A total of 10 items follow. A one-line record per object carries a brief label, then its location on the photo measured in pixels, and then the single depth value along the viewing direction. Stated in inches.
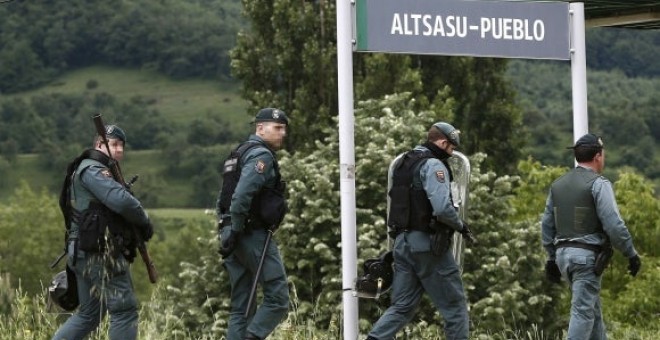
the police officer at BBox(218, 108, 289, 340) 722.8
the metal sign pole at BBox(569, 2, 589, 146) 840.3
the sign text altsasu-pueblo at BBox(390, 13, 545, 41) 772.0
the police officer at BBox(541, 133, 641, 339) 756.6
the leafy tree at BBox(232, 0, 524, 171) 2928.2
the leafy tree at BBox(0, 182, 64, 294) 6284.5
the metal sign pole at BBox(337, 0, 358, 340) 760.3
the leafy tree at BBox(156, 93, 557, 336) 1636.3
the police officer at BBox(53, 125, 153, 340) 705.0
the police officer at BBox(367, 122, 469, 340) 739.4
